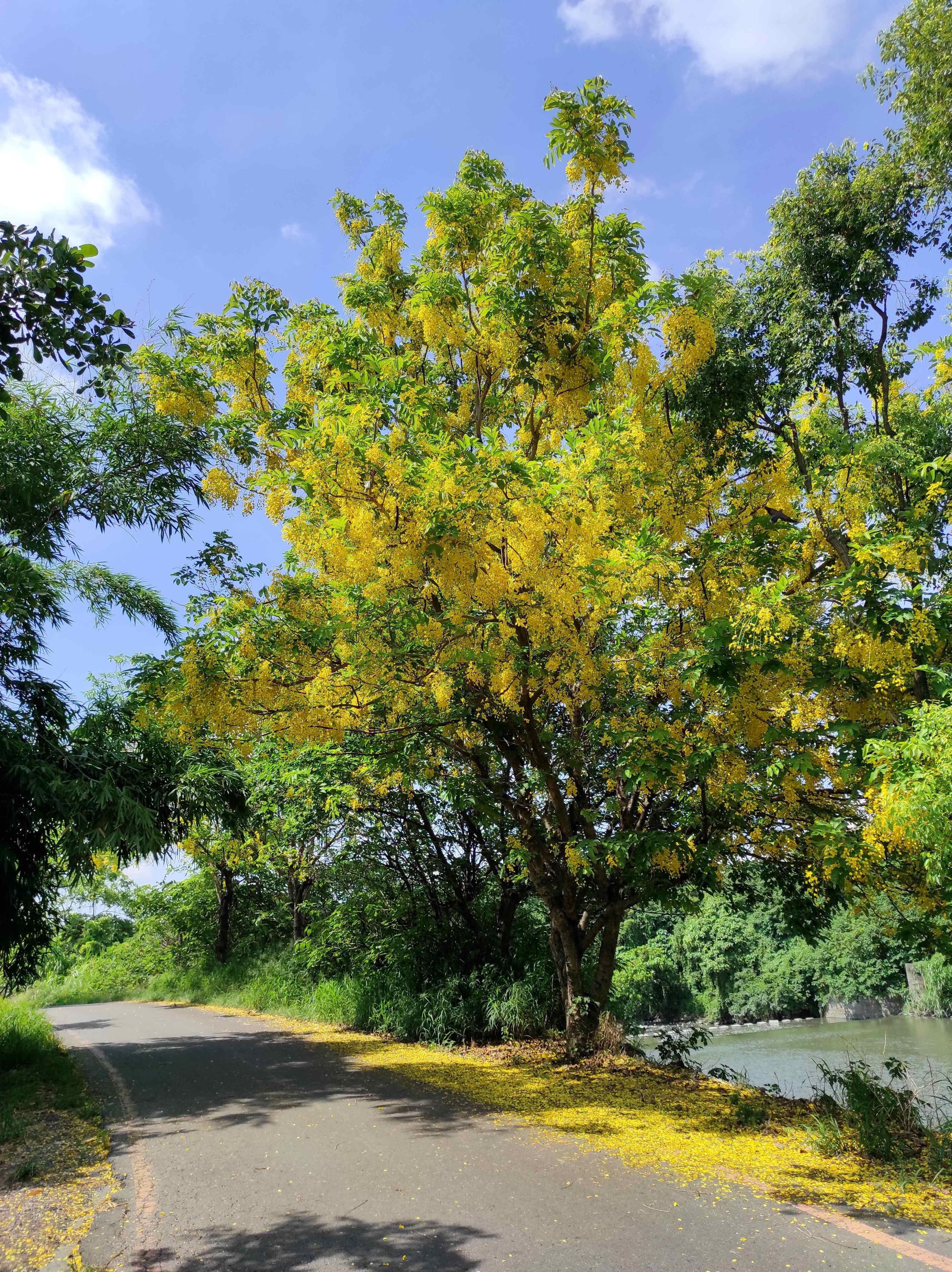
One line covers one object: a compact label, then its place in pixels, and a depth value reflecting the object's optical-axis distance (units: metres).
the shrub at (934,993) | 22.83
